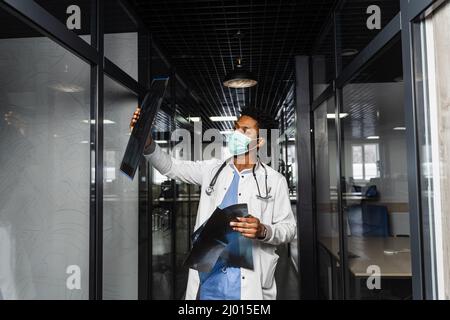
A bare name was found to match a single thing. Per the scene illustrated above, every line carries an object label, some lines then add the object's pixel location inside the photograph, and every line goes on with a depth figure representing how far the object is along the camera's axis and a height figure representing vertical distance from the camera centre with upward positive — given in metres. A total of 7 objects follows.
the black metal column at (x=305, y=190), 3.98 -0.14
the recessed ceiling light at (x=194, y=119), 4.99 +0.88
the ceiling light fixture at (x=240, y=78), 3.94 +1.10
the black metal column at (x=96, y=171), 2.06 +0.06
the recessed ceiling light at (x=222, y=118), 6.61 +1.15
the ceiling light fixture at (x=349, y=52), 2.34 +0.85
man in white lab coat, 2.00 -0.12
